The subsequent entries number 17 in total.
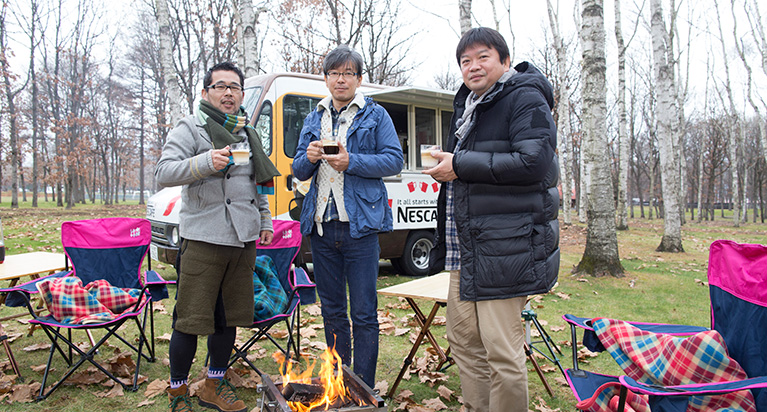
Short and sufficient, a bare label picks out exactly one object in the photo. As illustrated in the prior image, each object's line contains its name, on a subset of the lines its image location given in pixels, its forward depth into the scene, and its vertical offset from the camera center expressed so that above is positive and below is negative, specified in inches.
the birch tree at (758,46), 634.4 +223.3
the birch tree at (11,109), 737.0 +182.3
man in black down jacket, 74.2 +0.6
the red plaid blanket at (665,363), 69.5 -27.9
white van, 224.1 +28.9
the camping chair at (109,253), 133.7 -13.6
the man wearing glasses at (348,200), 98.0 +0.9
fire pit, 73.9 -33.2
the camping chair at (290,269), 130.4 -19.5
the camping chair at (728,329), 61.9 -22.5
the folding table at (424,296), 108.0 -21.8
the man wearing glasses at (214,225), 93.8 -3.9
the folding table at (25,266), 120.0 -16.6
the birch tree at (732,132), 778.8 +114.0
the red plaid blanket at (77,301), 112.8 -23.6
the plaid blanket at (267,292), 117.3 -23.4
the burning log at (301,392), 81.0 -33.6
